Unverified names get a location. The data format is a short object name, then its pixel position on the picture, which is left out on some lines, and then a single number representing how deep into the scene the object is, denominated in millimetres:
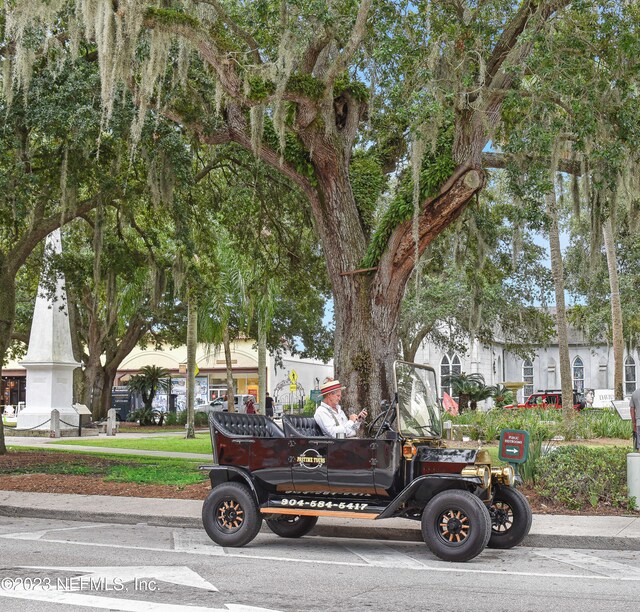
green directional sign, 10773
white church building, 55438
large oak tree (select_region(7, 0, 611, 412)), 12016
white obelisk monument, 29891
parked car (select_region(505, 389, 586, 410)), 42969
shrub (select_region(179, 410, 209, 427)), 42656
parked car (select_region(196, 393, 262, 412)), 47550
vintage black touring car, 7992
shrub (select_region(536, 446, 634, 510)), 11203
